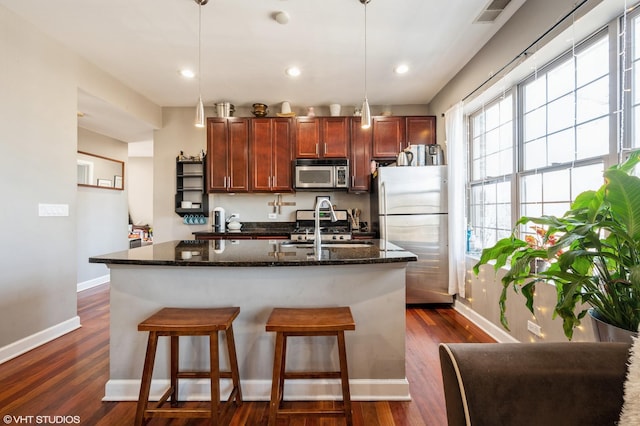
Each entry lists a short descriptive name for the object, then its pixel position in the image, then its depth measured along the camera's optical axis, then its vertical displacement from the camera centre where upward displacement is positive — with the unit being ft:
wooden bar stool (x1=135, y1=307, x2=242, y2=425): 4.51 -2.01
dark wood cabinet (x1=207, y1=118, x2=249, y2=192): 13.20 +2.77
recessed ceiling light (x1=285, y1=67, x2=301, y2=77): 10.48 +5.15
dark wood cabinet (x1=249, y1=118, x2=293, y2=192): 13.21 +2.81
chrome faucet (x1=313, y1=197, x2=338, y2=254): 6.31 -0.56
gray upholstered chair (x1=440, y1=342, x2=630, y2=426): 2.52 -1.55
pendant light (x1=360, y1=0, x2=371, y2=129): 7.25 +2.50
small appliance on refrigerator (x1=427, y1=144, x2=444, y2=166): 11.57 +2.26
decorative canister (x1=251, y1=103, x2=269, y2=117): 13.25 +4.69
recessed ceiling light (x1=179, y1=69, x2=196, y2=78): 10.55 +5.11
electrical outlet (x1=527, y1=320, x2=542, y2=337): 6.77 -2.76
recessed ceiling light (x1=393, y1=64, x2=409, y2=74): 10.35 +5.19
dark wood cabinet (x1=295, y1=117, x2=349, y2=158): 13.23 +3.40
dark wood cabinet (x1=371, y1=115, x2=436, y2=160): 13.11 +3.56
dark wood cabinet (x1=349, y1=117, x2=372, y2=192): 13.25 +2.50
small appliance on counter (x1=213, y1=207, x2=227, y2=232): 13.64 -0.38
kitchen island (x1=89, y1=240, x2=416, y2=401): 5.65 -2.08
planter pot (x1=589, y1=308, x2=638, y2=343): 3.28 -1.42
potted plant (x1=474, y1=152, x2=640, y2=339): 3.14 -0.51
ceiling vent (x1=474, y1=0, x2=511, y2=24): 7.16 +5.16
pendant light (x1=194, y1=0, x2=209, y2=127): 7.07 +2.56
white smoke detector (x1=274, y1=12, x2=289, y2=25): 7.55 +5.13
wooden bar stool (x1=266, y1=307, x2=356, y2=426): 4.51 -1.94
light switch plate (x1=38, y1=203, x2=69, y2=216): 8.28 +0.08
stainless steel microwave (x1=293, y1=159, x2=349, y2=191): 13.00 +1.74
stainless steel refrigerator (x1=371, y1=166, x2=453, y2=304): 11.19 -0.55
